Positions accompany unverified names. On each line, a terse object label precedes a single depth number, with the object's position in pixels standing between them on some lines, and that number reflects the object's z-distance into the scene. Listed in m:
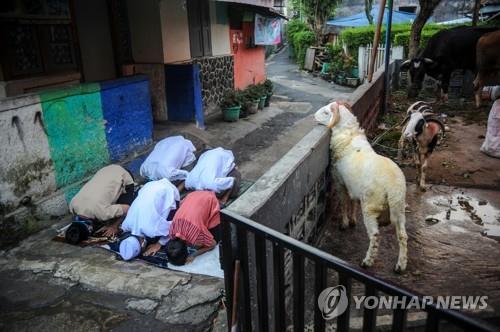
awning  8.91
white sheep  3.70
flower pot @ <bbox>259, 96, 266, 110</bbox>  12.70
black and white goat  5.64
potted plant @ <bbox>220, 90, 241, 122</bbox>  10.92
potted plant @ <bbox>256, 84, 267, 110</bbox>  12.65
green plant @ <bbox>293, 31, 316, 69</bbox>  24.94
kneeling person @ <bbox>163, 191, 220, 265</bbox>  3.96
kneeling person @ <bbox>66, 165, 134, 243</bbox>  4.53
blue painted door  8.71
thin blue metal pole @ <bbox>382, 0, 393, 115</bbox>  9.41
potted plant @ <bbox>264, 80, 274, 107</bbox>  13.42
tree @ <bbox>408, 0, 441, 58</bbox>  10.95
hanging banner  14.05
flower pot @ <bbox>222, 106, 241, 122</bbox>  10.90
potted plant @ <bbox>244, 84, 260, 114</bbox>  11.82
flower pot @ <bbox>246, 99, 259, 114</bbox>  11.83
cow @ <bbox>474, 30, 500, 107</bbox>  9.33
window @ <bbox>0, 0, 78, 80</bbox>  5.40
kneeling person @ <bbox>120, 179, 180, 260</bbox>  4.28
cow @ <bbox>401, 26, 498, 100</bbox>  10.48
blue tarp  21.81
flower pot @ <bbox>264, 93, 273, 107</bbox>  13.36
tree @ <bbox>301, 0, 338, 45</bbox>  23.77
